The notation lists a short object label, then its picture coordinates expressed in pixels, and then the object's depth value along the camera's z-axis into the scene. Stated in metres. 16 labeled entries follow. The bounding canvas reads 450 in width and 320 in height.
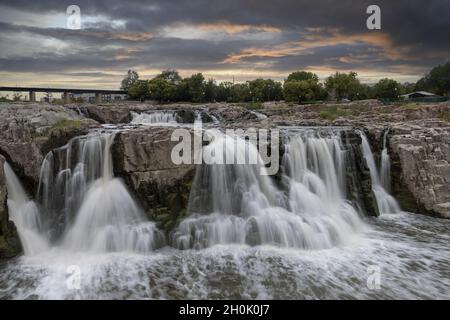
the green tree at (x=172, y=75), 97.37
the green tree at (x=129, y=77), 109.50
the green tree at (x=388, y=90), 68.06
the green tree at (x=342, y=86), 61.47
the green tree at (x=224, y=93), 70.75
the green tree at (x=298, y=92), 59.31
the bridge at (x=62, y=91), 56.84
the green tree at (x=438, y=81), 70.56
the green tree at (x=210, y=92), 66.94
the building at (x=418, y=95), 63.39
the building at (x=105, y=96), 82.19
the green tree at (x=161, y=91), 60.16
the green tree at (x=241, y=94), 70.32
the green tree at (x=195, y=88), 62.19
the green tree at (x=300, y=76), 87.35
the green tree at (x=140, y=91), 61.78
